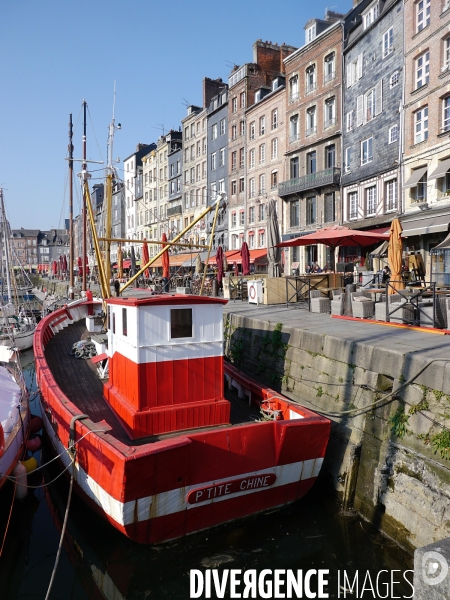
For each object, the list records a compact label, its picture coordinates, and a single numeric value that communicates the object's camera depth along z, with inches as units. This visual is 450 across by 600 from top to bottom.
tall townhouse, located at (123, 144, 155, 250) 2411.4
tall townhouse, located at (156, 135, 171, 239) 2047.4
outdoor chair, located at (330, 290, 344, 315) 524.4
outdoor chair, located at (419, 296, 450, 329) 410.3
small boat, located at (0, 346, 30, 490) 310.7
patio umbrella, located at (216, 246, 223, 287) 862.4
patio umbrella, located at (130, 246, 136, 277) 1351.1
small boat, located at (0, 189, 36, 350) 730.8
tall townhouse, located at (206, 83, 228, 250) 1576.0
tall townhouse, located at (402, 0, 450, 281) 761.0
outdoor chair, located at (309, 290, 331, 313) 585.0
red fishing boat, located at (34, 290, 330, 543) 251.3
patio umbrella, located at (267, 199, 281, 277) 745.0
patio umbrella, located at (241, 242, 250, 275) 856.3
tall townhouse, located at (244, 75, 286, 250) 1316.4
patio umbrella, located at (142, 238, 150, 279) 1011.7
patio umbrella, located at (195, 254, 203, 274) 998.7
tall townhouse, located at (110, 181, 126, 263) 2672.2
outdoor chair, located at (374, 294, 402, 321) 462.0
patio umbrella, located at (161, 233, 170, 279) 914.6
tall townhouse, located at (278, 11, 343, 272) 1104.2
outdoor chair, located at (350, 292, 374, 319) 491.2
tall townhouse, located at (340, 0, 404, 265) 897.5
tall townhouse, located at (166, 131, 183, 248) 1905.8
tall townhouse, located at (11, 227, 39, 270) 4685.0
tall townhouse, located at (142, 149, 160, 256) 2167.8
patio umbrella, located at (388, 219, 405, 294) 508.7
